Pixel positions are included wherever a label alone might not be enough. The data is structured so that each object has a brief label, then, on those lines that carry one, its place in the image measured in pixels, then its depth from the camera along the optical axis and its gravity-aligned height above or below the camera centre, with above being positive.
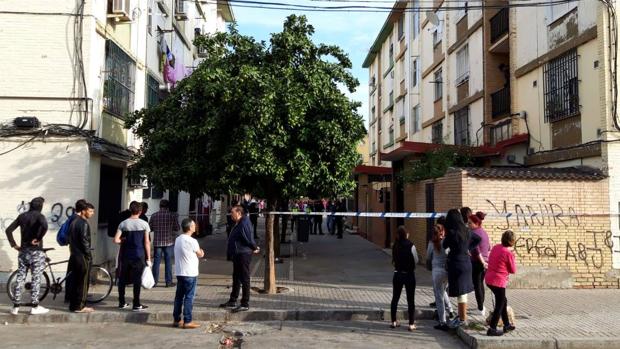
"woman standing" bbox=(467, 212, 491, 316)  7.79 -0.67
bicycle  8.56 -1.29
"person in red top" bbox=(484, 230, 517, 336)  6.85 -0.84
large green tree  8.96 +1.60
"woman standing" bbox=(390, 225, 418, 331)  7.38 -0.77
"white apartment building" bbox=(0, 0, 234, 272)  10.15 +2.04
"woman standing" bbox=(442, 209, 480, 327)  7.26 -0.66
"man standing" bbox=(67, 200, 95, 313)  8.14 -0.80
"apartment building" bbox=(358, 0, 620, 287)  10.50 +1.88
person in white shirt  7.51 -0.91
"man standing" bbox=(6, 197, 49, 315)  8.01 -0.59
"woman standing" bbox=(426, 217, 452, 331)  7.59 -0.89
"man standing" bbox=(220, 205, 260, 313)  8.42 -0.74
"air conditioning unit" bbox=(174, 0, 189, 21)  18.75 +7.38
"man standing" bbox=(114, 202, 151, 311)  8.28 -0.66
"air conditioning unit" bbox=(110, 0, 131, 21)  11.54 +4.53
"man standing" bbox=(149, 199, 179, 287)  10.48 -0.42
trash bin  17.45 -0.63
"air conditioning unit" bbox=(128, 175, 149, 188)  11.71 +0.74
